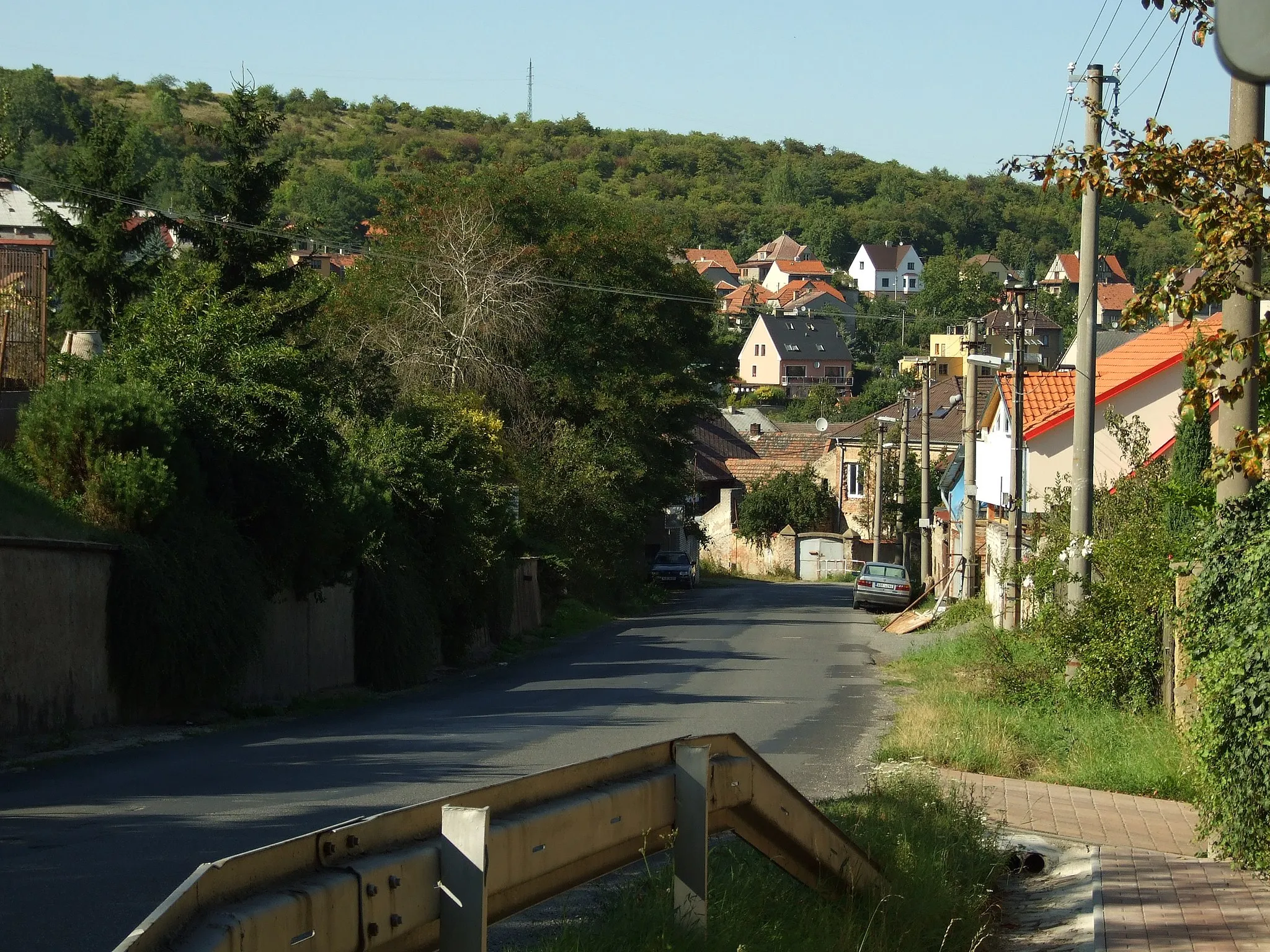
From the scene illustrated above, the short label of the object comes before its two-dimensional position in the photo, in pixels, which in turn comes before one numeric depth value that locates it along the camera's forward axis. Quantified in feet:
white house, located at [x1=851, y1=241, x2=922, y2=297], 620.08
